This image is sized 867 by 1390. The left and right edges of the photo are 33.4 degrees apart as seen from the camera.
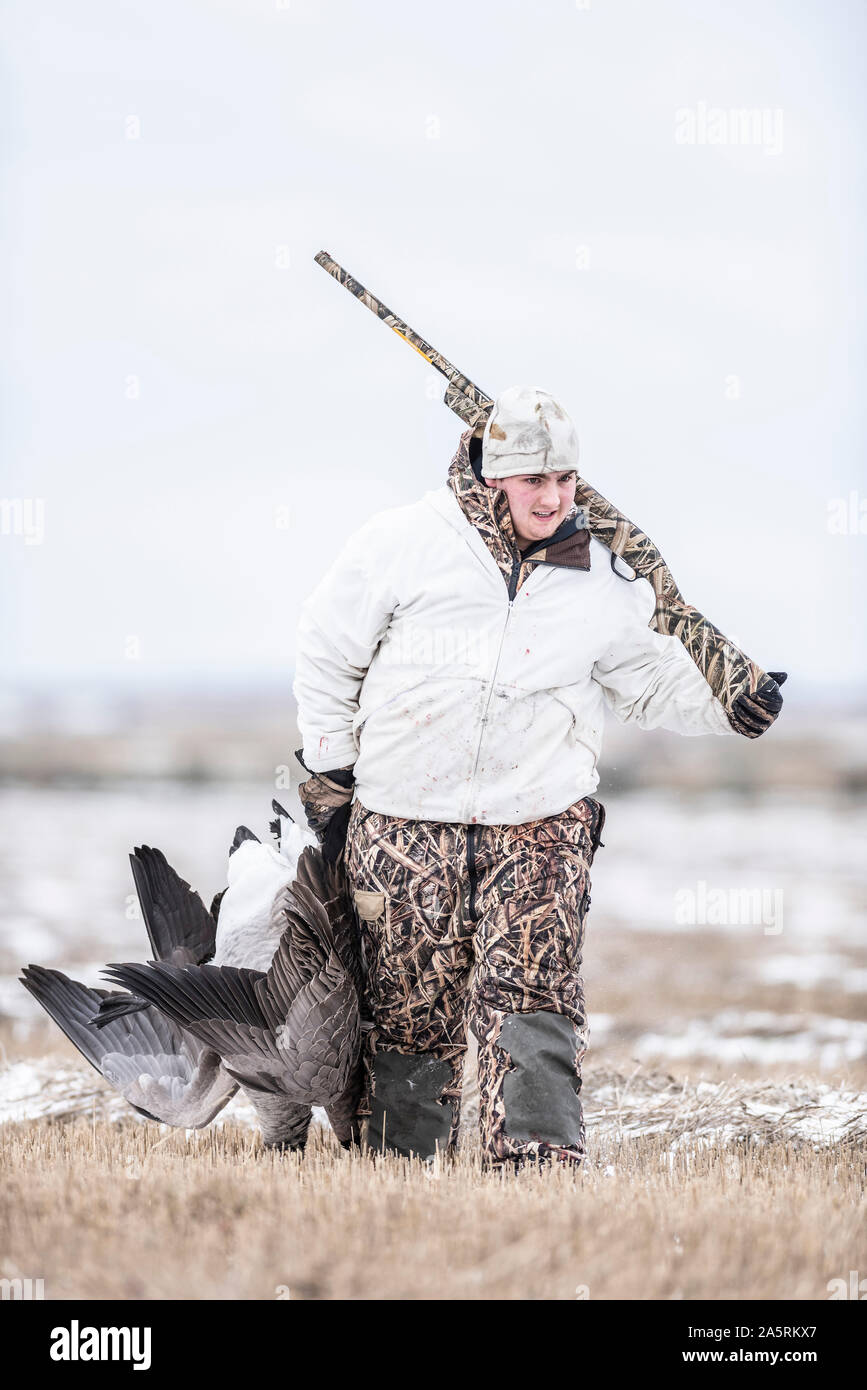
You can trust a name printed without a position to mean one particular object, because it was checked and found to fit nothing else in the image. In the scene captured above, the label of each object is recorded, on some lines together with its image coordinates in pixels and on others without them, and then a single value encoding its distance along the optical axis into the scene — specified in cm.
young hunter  434
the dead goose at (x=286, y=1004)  436
